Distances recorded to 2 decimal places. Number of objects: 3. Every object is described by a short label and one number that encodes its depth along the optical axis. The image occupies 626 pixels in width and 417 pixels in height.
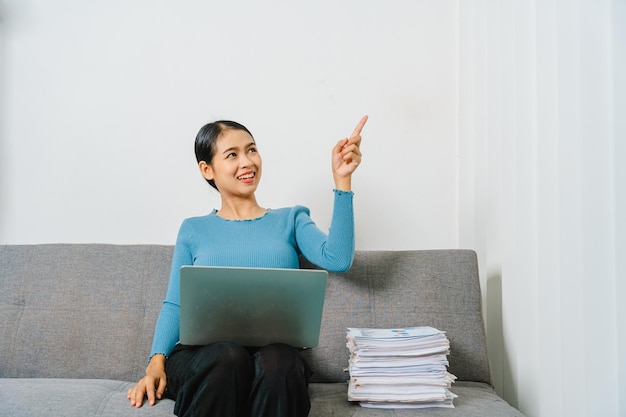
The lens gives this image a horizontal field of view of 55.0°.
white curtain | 1.32
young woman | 1.21
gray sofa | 1.70
